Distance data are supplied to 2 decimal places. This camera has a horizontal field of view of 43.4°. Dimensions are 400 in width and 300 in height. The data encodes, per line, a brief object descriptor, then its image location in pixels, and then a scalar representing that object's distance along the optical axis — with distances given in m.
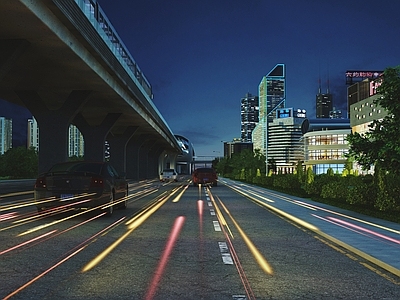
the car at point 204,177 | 43.12
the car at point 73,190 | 14.00
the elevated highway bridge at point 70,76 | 20.41
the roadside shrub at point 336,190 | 22.08
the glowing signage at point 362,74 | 150.19
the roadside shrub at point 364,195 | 18.19
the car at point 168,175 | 62.56
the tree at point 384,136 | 14.54
